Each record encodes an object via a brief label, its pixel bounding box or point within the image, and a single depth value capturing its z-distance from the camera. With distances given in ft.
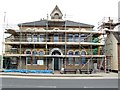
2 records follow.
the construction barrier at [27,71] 115.52
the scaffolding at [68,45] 124.38
